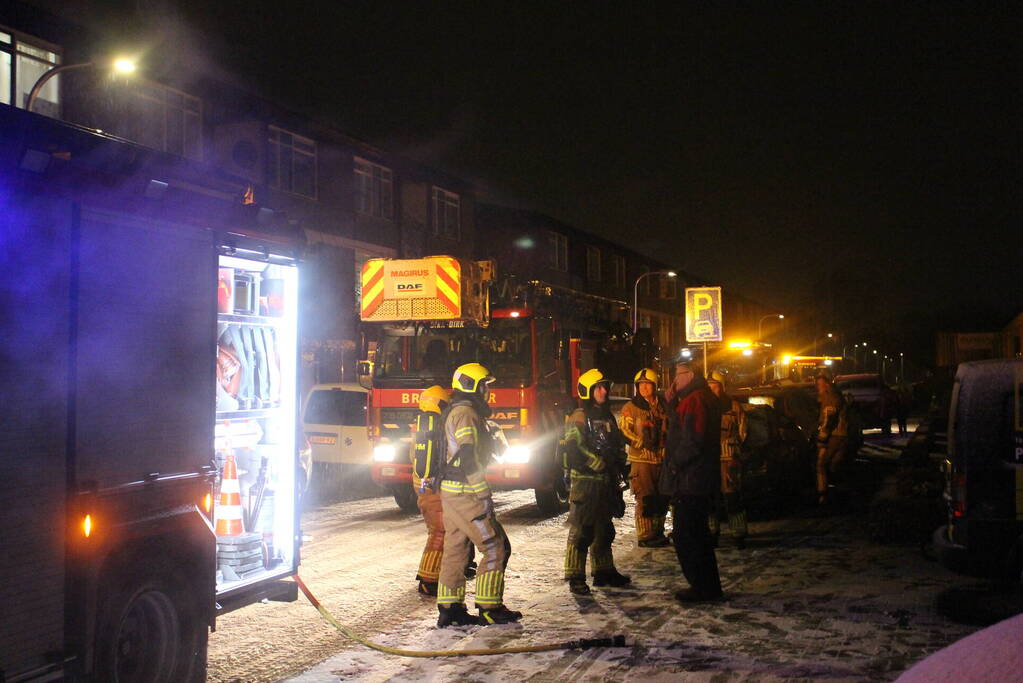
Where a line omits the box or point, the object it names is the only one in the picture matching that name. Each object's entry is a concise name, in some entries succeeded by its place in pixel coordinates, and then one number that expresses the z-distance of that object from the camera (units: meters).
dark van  6.83
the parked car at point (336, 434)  15.20
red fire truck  11.95
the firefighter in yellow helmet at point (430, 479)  7.20
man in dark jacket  7.53
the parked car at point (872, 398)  29.77
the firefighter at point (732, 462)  10.27
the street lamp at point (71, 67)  13.07
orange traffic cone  5.81
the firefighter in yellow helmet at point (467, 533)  6.85
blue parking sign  23.35
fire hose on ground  6.07
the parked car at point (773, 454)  12.26
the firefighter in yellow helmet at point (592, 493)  7.92
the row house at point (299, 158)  19.94
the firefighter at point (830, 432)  13.92
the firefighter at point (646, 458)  10.15
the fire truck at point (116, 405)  3.99
